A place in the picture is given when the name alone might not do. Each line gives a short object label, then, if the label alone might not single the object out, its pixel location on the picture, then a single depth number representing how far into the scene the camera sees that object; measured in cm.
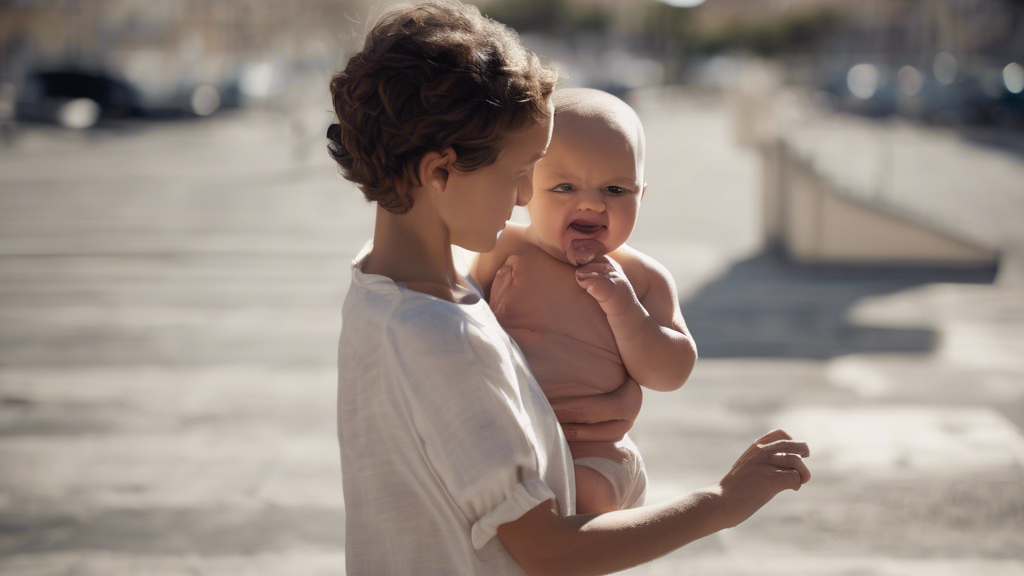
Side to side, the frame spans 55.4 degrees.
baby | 174
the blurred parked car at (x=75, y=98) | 2616
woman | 131
